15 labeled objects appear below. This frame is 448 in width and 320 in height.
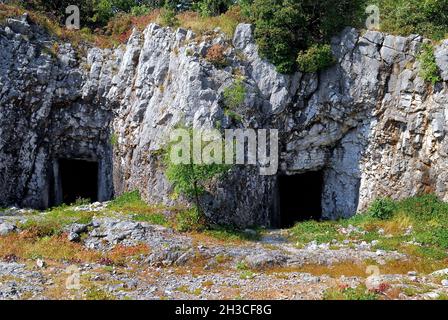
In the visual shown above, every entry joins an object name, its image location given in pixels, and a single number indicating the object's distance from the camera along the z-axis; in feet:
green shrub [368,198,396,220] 93.41
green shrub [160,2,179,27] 110.32
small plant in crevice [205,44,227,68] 100.68
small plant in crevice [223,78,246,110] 97.04
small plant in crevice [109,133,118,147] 112.06
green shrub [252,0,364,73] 100.94
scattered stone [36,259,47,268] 66.42
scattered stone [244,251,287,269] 71.20
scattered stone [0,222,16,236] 79.36
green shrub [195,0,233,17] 129.25
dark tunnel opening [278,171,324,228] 119.65
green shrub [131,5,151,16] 134.96
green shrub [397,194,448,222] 89.04
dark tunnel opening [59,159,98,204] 123.85
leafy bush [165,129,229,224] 83.10
